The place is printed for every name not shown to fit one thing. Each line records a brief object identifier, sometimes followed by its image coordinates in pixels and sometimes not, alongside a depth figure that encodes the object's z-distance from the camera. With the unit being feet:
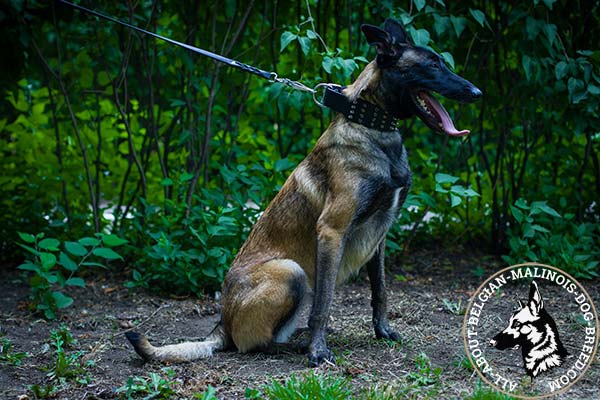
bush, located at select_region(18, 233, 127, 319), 14.99
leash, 12.50
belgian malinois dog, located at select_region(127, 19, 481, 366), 12.14
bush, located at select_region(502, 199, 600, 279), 17.87
